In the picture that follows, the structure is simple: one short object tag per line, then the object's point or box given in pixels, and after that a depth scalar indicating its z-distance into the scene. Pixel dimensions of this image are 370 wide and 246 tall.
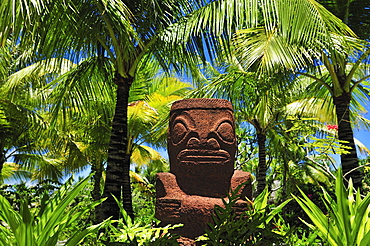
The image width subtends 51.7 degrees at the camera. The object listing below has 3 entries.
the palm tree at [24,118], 10.10
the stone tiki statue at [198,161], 4.20
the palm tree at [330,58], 5.97
